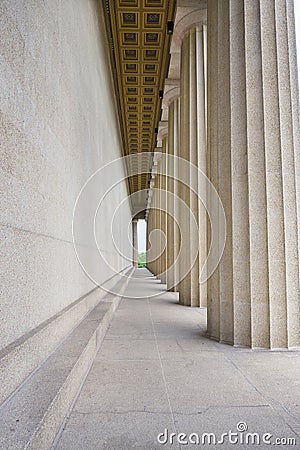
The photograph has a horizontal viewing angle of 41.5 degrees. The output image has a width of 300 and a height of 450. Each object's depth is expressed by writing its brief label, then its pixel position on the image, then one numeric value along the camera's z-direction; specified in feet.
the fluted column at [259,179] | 24.21
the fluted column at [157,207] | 101.82
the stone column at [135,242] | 264.72
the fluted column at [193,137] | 44.11
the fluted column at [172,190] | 61.47
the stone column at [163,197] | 85.56
